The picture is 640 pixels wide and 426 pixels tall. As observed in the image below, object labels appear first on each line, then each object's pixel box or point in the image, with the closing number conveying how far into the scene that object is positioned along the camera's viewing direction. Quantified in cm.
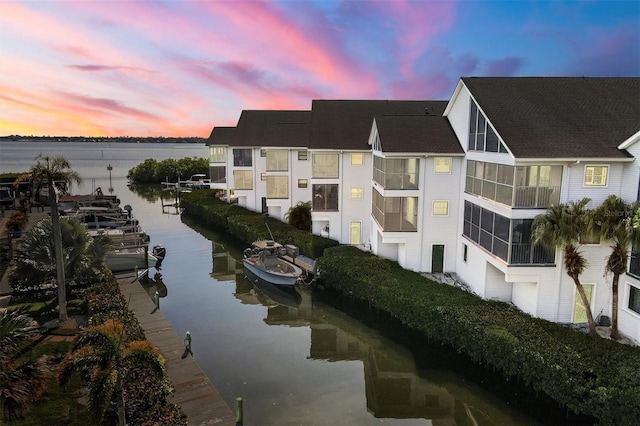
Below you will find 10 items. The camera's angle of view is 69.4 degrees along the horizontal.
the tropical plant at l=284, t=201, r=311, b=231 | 3922
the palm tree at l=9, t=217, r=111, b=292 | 2041
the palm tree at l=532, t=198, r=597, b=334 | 1836
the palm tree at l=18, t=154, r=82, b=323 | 1744
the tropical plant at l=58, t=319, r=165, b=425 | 989
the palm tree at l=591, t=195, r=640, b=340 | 1764
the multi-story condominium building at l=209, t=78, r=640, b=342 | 1972
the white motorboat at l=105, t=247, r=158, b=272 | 2995
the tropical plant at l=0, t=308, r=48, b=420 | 845
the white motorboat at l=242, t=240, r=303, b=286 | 2845
